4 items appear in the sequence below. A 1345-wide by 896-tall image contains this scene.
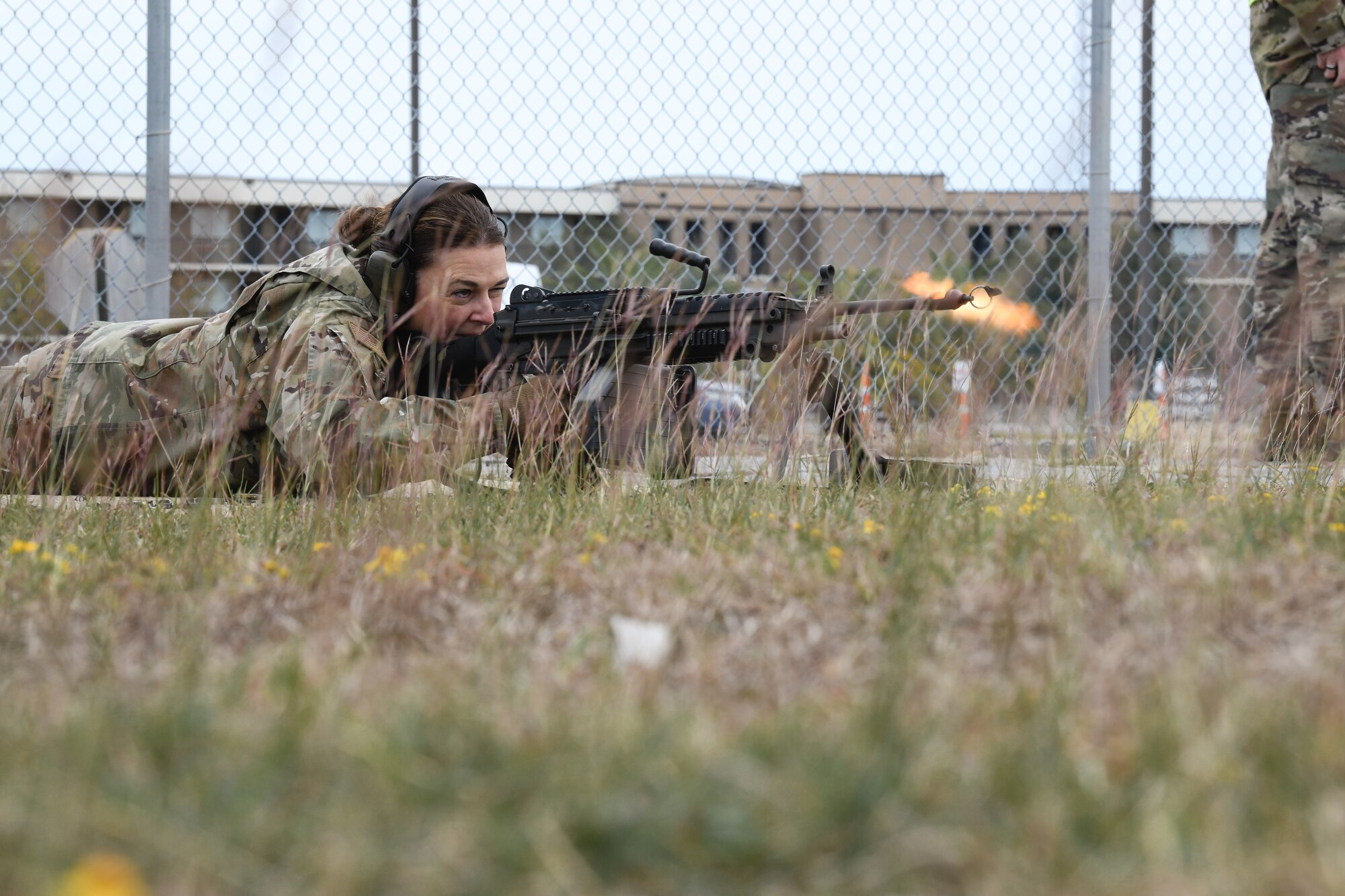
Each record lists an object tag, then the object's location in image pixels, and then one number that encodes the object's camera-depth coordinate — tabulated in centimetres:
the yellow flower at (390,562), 347
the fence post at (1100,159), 834
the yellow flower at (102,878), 156
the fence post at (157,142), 723
